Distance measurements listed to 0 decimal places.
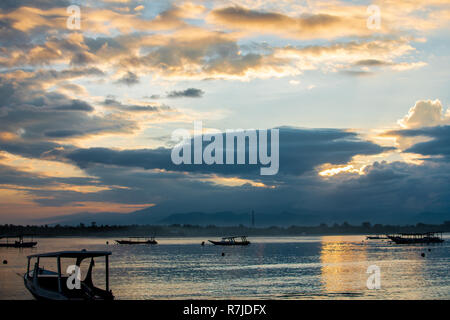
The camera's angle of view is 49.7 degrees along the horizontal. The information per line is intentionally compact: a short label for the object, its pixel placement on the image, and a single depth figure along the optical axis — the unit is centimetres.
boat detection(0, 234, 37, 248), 16562
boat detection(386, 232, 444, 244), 18288
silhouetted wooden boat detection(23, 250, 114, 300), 3441
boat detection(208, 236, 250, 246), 18900
